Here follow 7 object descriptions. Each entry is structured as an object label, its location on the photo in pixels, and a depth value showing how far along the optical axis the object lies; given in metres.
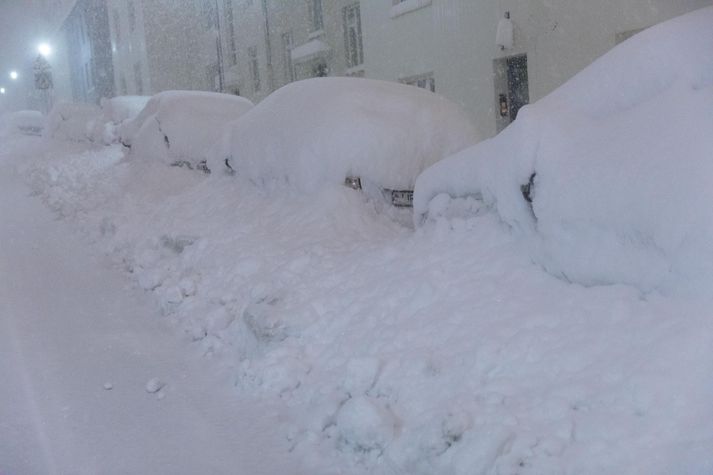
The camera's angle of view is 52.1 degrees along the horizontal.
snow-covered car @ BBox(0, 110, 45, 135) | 30.58
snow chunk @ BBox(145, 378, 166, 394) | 4.66
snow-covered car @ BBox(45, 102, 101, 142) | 21.48
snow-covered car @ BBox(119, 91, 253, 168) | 11.28
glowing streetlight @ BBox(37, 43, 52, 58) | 54.79
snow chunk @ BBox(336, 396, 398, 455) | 3.69
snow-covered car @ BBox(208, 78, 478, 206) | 7.29
